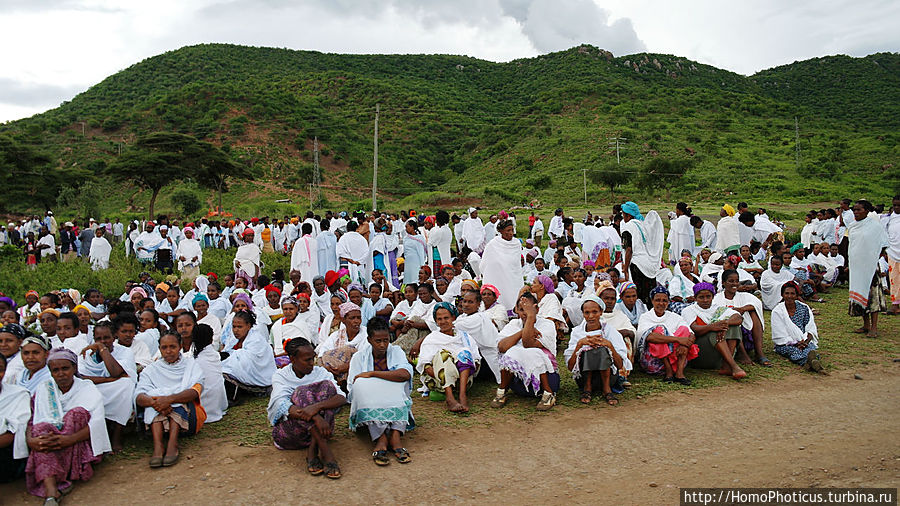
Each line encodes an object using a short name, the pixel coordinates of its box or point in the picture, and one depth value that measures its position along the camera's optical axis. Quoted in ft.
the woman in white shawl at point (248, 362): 19.25
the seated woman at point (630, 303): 22.22
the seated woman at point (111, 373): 15.53
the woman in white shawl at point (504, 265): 25.25
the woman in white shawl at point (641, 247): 29.25
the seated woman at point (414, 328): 21.13
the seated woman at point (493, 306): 20.31
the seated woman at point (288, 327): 22.29
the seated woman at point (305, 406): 14.38
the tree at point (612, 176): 124.16
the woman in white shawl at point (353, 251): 35.94
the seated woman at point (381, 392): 15.20
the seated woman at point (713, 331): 20.67
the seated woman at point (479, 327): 19.10
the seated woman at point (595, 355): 18.37
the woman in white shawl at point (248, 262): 37.93
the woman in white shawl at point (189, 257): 38.50
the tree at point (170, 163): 92.73
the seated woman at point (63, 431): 13.12
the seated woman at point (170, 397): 15.05
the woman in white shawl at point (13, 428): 13.26
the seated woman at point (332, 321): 21.72
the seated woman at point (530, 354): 17.90
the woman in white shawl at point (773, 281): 31.04
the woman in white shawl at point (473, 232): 42.47
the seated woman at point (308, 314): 22.98
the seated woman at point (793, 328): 22.07
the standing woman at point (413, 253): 37.45
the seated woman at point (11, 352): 15.00
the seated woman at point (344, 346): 18.21
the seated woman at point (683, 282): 26.10
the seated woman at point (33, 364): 14.17
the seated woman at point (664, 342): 20.34
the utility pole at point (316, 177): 132.77
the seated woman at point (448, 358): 18.12
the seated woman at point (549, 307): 20.67
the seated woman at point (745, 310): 21.63
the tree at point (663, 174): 121.90
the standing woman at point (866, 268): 25.79
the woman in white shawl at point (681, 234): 35.94
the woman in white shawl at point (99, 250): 46.57
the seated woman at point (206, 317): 23.13
